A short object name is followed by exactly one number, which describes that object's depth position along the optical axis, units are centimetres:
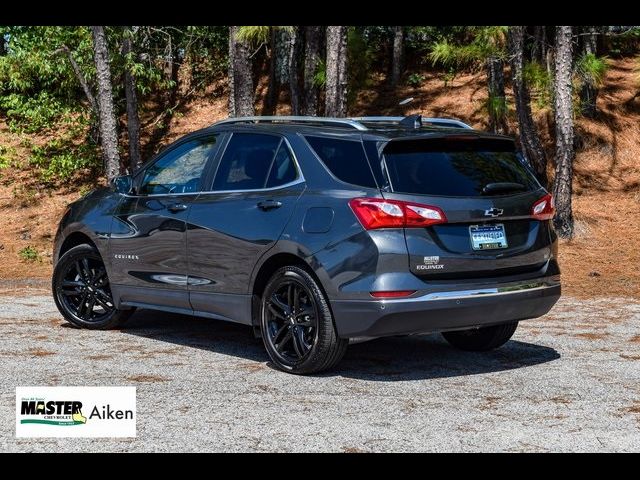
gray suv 723
